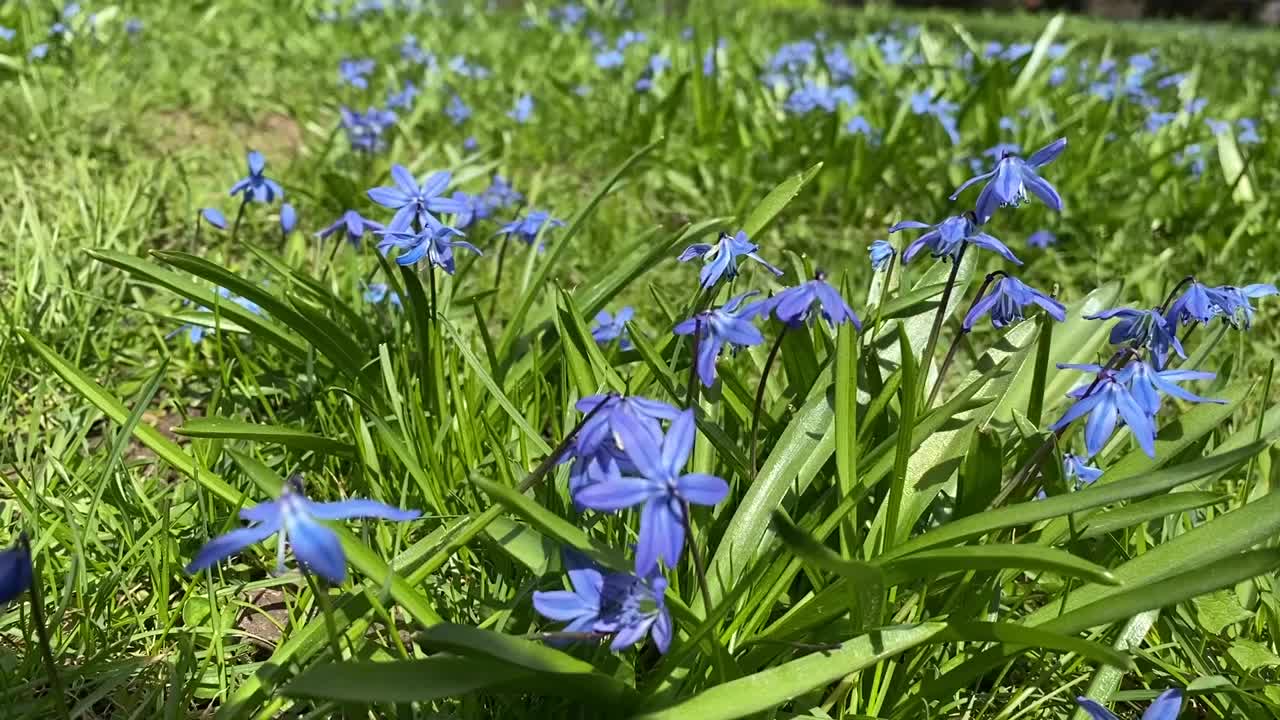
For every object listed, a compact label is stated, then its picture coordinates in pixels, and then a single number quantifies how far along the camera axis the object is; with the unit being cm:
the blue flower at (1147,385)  41
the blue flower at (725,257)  44
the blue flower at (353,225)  56
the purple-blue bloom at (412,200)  50
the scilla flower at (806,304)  41
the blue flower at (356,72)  112
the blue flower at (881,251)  47
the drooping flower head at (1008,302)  44
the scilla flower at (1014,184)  44
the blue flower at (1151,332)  44
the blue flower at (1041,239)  81
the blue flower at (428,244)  48
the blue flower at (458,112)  105
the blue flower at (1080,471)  46
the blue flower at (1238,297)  44
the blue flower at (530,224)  59
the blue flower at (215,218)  64
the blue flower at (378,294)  58
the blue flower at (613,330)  54
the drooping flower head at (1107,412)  40
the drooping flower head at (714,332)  42
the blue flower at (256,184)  60
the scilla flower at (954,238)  43
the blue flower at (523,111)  107
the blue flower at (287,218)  65
